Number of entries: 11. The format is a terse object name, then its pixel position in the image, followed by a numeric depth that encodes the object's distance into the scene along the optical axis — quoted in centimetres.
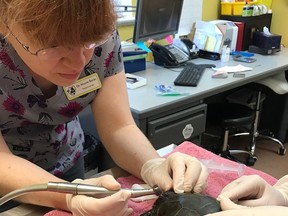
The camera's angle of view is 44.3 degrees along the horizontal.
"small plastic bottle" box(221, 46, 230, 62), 277
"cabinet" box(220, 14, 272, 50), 309
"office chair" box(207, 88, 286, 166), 260
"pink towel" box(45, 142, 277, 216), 95
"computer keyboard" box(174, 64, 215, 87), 214
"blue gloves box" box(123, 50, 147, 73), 230
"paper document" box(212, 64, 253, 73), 245
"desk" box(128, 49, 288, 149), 181
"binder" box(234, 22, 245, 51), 306
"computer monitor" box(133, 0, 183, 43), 228
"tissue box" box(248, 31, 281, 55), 295
